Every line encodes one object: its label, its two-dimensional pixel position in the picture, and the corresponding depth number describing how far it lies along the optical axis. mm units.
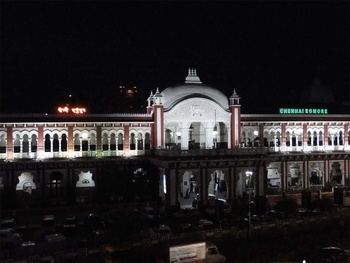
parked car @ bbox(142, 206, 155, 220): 36147
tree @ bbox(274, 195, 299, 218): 36688
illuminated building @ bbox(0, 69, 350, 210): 41625
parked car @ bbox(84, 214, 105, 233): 33338
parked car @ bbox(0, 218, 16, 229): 33425
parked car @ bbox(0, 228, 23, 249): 29016
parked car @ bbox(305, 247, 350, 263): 27234
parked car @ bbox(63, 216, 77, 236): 32562
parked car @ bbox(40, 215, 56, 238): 32750
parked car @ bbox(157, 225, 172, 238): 31206
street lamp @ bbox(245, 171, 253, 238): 42694
